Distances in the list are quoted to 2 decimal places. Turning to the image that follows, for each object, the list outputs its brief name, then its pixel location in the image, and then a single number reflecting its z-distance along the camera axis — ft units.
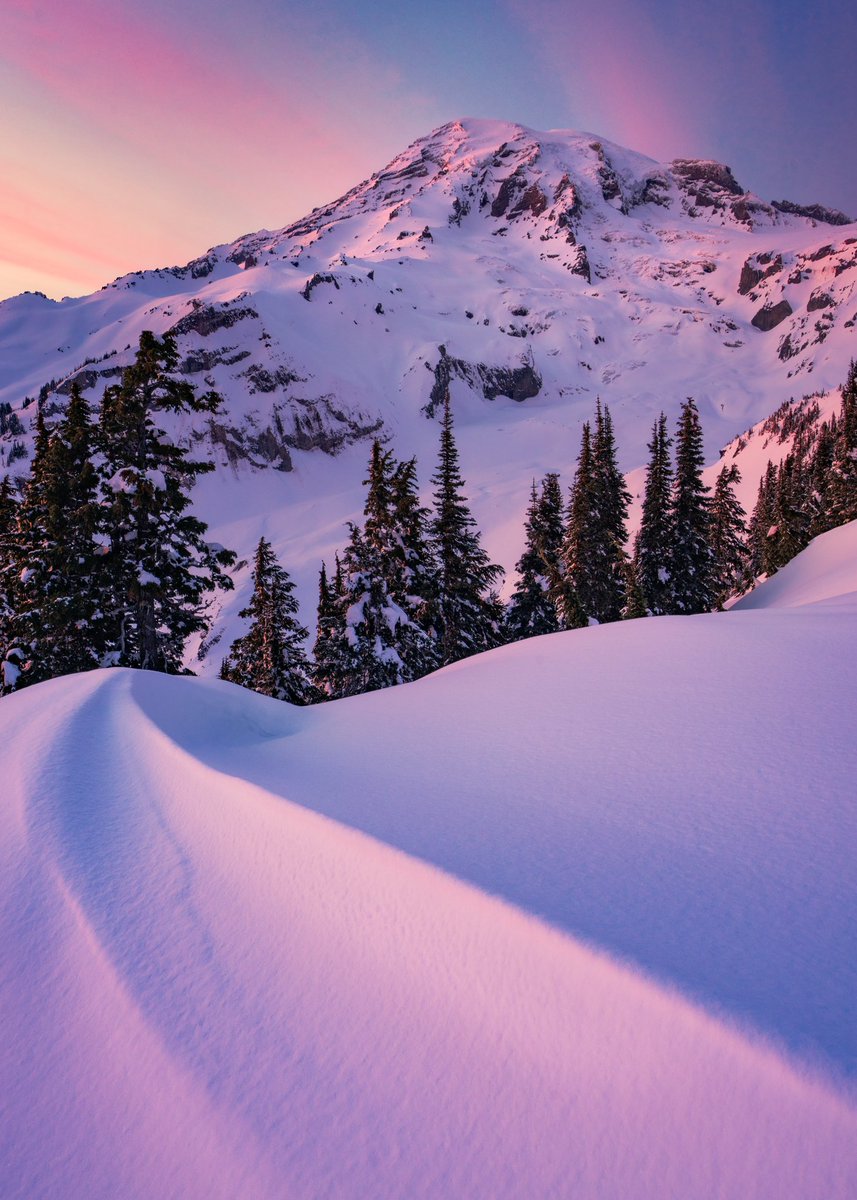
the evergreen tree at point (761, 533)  152.46
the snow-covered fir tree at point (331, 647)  68.14
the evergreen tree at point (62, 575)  48.11
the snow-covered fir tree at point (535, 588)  98.07
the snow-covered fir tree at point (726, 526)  131.95
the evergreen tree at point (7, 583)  47.78
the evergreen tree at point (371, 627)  63.36
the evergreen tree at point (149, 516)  44.65
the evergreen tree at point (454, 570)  75.77
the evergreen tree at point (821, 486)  140.67
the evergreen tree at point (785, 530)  128.77
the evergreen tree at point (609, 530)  100.48
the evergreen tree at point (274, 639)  75.92
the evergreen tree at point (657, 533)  106.83
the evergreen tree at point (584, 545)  95.50
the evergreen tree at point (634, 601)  96.02
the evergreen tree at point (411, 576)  66.39
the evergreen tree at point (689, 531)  105.40
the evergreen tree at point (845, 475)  120.26
